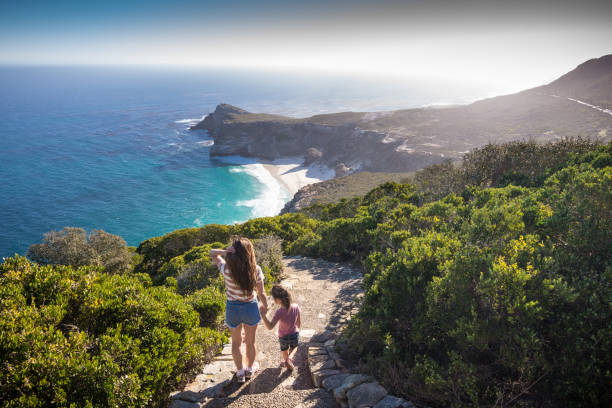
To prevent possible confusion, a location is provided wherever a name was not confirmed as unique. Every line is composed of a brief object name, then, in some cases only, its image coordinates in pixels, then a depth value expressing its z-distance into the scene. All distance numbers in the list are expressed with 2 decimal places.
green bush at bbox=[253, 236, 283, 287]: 10.01
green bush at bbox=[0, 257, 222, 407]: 3.64
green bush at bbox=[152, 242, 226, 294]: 10.41
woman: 4.46
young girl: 5.10
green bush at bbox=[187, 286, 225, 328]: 7.15
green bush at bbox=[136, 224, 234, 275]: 18.42
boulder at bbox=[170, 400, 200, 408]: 4.32
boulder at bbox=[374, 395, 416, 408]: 3.94
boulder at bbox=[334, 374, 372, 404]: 4.39
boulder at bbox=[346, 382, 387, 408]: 4.12
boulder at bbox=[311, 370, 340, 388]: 4.94
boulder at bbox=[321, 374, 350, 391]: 4.70
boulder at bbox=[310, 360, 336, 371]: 5.23
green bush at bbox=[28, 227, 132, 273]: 19.64
